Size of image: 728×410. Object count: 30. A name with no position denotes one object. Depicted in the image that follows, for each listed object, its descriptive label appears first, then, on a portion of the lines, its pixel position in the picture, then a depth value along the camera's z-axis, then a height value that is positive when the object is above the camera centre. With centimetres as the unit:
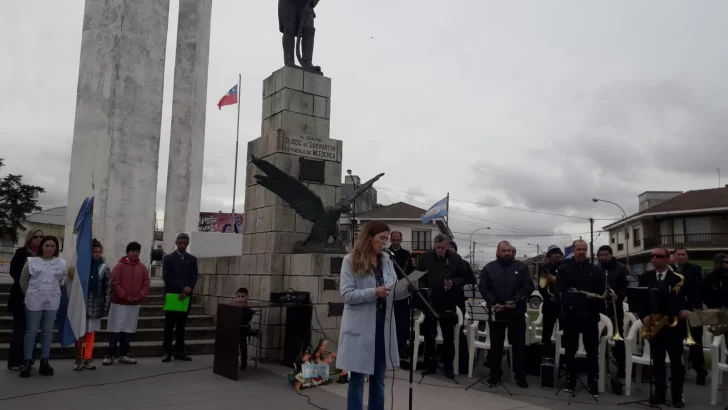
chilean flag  2627 +839
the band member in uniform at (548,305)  763 -35
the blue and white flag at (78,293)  696 -33
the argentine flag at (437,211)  2256 +276
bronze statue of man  932 +434
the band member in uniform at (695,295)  674 -14
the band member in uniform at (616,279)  733 +4
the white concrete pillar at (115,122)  1770 +486
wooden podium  651 -85
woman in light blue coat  394 -32
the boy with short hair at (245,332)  700 -78
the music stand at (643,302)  597 -22
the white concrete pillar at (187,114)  2166 +630
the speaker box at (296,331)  745 -81
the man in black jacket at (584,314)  620 -39
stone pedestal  794 +152
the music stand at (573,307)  621 -31
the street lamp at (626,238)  4559 +374
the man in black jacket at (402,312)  785 -53
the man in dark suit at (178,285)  776 -22
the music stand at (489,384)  651 -128
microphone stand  385 -16
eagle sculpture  758 +96
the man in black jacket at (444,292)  721 -20
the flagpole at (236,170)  3591 +682
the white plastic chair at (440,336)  741 -85
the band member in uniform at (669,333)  581 -55
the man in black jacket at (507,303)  668 -30
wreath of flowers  617 -112
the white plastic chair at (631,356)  626 -87
